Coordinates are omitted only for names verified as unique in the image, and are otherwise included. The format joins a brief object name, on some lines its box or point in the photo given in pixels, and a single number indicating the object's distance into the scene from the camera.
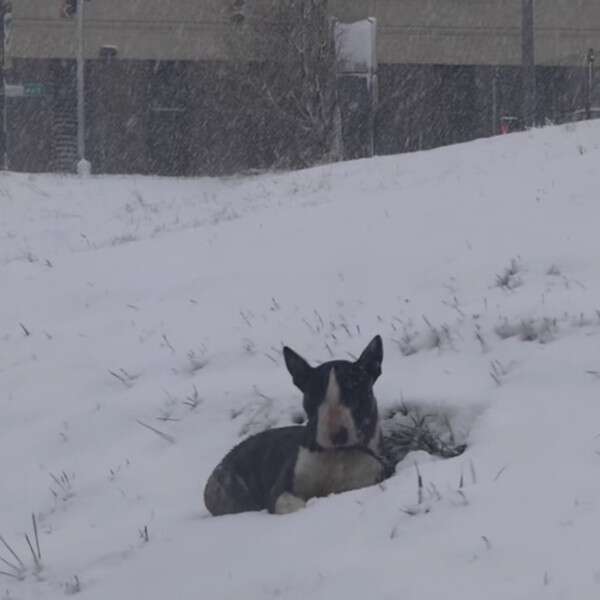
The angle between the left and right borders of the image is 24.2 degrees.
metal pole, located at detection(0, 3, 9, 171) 34.88
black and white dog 5.79
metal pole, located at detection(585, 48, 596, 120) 36.51
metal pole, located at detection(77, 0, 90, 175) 32.69
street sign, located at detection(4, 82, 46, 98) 30.34
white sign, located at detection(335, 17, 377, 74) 35.38
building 39.62
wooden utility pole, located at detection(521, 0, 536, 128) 33.88
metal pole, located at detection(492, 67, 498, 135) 42.09
